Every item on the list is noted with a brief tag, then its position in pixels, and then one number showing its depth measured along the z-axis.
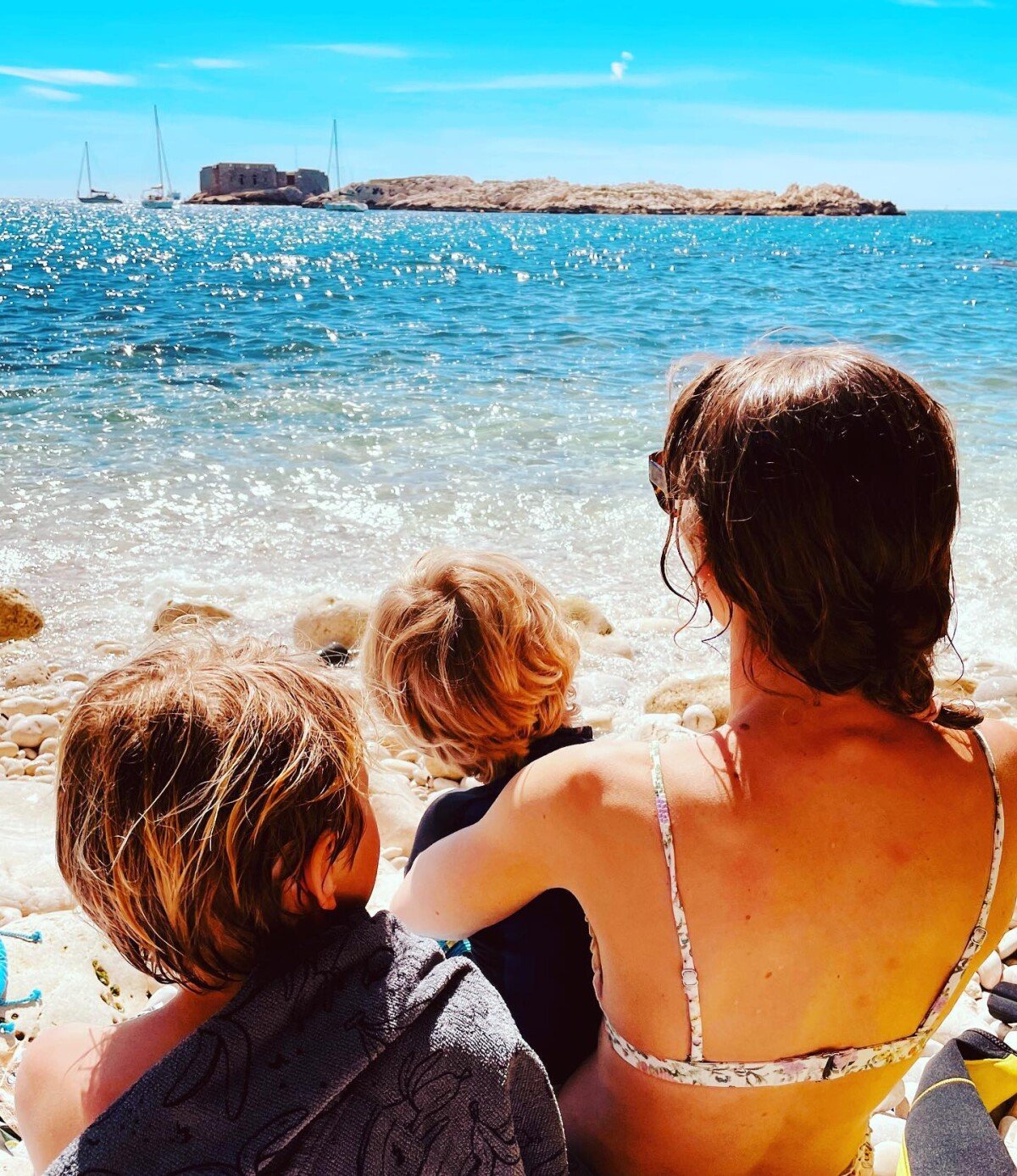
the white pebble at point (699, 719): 3.78
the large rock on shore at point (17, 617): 4.78
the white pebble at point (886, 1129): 2.03
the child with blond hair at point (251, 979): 1.09
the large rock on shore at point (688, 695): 3.90
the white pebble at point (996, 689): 4.24
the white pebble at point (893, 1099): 2.12
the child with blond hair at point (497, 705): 1.70
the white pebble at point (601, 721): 4.10
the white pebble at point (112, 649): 4.69
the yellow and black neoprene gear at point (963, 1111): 1.79
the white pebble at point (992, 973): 2.55
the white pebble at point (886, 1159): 1.97
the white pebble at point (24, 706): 4.07
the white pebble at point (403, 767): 3.67
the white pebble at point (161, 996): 1.77
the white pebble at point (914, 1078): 2.13
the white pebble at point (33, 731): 3.85
